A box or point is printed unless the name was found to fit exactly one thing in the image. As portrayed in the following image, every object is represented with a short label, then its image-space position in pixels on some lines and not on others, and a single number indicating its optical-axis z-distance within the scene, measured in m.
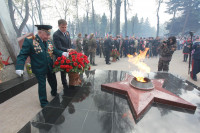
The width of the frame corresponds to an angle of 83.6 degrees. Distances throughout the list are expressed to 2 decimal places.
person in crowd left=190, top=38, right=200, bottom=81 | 5.33
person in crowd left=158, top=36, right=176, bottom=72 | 4.95
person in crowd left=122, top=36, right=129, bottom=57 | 12.29
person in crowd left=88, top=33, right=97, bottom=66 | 8.06
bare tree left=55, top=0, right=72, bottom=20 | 24.29
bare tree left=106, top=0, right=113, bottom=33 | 23.44
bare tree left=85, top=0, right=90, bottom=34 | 26.19
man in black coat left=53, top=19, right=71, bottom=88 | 3.46
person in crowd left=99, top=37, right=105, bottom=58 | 12.40
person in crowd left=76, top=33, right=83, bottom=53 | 8.06
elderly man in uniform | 2.62
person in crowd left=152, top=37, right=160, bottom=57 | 12.14
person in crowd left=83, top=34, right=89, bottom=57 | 8.43
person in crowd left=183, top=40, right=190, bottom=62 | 9.26
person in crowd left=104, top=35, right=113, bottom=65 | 8.77
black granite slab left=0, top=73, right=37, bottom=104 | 3.47
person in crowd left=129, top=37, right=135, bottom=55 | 12.41
